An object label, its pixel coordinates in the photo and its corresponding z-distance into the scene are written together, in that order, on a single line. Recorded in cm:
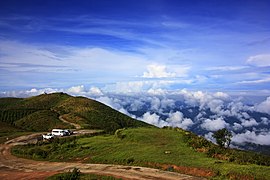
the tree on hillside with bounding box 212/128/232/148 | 4026
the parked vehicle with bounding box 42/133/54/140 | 4576
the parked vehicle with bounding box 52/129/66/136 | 4972
